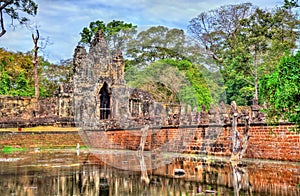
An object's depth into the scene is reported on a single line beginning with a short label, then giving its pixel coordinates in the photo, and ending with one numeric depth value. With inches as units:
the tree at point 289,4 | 1148.4
